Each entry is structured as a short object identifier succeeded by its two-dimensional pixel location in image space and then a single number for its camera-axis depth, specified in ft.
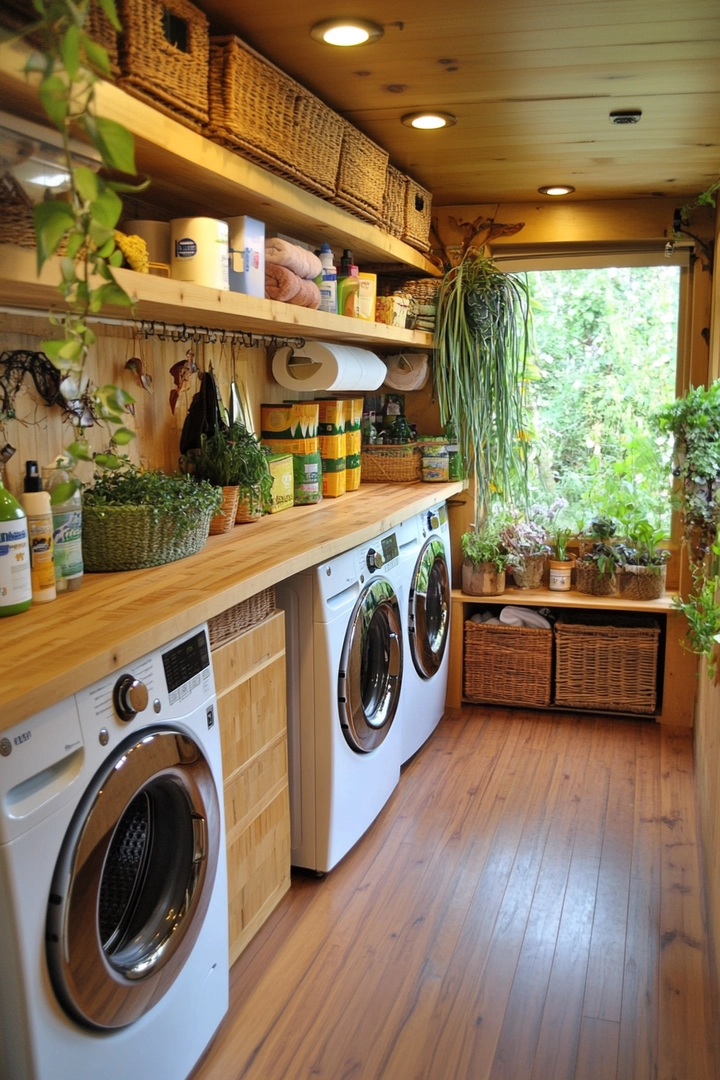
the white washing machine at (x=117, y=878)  4.19
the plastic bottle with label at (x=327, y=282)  9.32
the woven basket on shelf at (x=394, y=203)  10.21
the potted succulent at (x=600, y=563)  12.37
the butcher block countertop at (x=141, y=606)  4.38
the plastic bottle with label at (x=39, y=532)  5.69
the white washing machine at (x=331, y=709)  7.85
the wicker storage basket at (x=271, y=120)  6.43
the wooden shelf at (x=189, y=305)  4.71
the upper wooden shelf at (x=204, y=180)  5.22
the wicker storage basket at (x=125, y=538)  6.52
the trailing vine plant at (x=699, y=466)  9.48
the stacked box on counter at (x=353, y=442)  11.30
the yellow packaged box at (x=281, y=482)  9.50
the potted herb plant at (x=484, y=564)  12.61
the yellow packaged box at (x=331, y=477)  10.85
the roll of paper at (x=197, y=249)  6.81
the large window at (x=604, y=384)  12.75
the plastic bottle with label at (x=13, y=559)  5.24
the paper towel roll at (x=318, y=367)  10.11
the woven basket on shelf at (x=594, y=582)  12.44
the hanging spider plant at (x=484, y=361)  11.94
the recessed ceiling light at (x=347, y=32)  6.44
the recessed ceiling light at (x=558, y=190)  11.59
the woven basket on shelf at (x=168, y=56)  5.47
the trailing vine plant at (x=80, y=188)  2.07
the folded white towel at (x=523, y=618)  12.57
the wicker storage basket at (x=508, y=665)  12.50
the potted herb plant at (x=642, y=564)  12.16
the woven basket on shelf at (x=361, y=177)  8.56
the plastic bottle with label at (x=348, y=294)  9.84
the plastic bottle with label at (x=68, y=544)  5.99
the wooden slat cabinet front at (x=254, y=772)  6.57
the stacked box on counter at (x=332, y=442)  10.73
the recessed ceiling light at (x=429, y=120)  8.55
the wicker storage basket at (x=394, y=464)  12.35
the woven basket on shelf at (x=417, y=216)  10.85
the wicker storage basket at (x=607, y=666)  12.11
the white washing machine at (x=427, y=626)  10.53
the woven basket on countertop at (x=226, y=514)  8.23
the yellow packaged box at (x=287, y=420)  9.96
